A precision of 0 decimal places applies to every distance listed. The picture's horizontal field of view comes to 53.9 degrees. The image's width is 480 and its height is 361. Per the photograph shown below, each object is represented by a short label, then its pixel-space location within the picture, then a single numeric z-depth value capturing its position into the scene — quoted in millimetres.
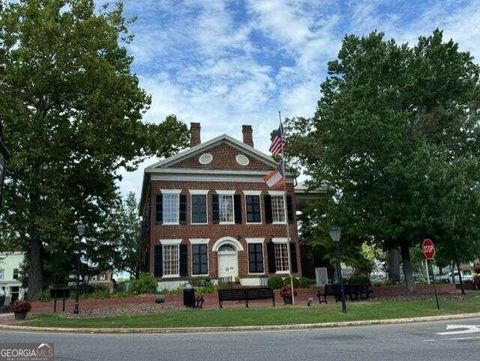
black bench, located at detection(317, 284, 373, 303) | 22734
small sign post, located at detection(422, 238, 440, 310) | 19156
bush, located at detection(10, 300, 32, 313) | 20469
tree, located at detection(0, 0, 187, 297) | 27016
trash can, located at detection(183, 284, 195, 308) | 22391
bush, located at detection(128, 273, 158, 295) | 28250
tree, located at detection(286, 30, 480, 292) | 23344
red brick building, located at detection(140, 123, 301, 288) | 32219
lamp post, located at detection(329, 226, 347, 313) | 18578
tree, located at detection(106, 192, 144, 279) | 55469
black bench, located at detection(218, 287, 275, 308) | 21938
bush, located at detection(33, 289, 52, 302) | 25688
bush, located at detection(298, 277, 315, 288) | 29688
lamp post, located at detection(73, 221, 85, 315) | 22164
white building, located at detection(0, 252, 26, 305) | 67938
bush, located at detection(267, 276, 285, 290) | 30077
